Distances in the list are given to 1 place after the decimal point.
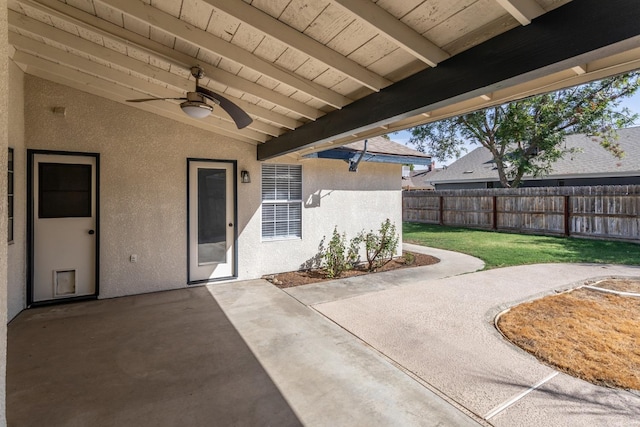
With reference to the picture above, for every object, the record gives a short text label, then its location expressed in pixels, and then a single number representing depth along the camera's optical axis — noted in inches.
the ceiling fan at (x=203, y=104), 139.9
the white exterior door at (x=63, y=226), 194.2
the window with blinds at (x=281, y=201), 263.1
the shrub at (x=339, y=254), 270.7
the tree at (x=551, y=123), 525.7
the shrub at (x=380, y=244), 300.7
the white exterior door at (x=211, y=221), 235.6
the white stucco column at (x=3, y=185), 60.4
